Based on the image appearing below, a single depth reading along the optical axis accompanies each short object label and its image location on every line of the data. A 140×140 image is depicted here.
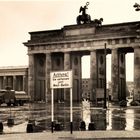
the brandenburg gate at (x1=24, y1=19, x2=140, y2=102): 83.44
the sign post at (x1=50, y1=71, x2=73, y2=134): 19.25
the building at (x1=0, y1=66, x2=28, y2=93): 115.32
